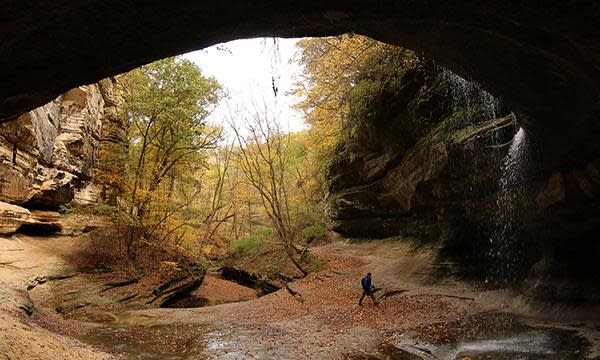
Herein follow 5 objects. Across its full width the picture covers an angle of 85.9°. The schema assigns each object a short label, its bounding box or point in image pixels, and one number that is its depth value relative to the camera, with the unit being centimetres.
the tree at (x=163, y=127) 1792
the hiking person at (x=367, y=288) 1304
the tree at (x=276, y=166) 2045
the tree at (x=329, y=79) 1539
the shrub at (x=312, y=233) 2534
